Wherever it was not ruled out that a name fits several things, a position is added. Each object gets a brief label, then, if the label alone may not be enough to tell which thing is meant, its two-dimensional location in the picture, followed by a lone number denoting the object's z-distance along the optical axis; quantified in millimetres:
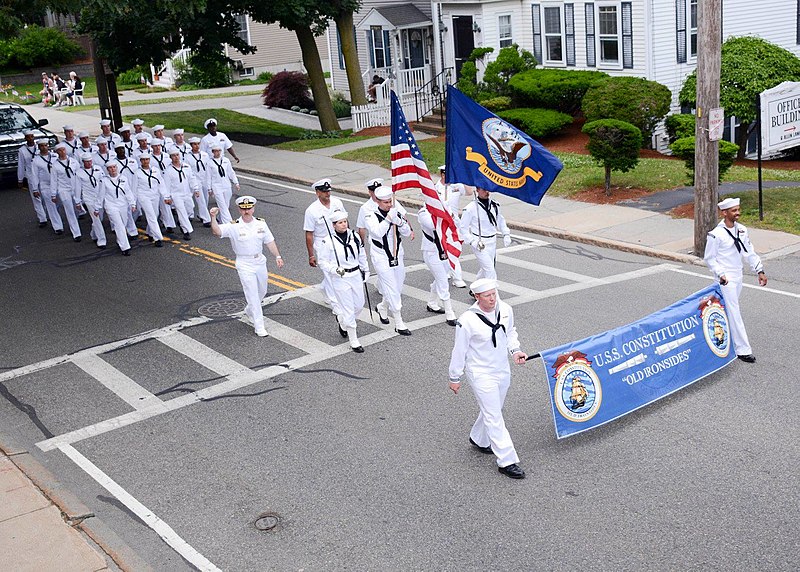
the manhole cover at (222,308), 14422
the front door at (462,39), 32844
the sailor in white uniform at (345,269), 12375
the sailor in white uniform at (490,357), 8805
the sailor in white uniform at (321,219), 12664
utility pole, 15336
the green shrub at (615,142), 19828
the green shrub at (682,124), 20641
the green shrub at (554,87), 27453
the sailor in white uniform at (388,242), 12602
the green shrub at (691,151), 18328
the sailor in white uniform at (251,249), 12977
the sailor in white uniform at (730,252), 11141
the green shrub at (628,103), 24734
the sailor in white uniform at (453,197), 14656
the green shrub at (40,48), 56438
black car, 25578
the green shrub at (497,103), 27953
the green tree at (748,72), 25219
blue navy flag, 12188
